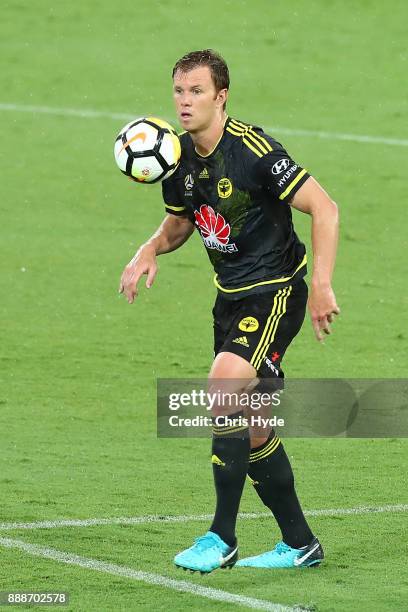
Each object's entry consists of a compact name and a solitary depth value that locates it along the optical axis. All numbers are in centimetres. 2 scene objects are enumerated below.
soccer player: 1386
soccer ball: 1452
